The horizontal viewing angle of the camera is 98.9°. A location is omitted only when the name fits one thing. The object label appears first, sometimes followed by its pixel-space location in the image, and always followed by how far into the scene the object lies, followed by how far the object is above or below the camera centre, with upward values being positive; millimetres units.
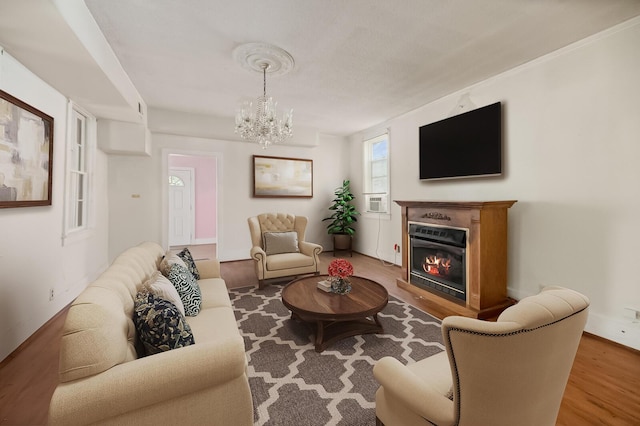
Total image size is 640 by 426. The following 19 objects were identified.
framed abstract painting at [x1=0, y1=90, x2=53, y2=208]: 2104 +504
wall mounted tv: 3258 +925
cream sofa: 976 -625
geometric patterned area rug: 1593 -1118
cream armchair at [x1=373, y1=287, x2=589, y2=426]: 821 -465
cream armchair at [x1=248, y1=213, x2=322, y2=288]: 3738 -502
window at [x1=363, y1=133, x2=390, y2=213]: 5340 +845
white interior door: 7434 +206
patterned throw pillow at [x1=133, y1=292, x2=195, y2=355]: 1245 -530
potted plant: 5910 -132
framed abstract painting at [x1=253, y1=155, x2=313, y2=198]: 5543 +775
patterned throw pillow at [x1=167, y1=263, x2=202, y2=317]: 1907 -543
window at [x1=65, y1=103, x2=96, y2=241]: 3246 +611
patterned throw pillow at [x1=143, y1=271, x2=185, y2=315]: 1552 -438
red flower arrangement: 2592 -520
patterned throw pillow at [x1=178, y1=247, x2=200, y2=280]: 2492 -443
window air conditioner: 5398 +216
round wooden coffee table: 2221 -784
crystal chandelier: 3104 +1053
